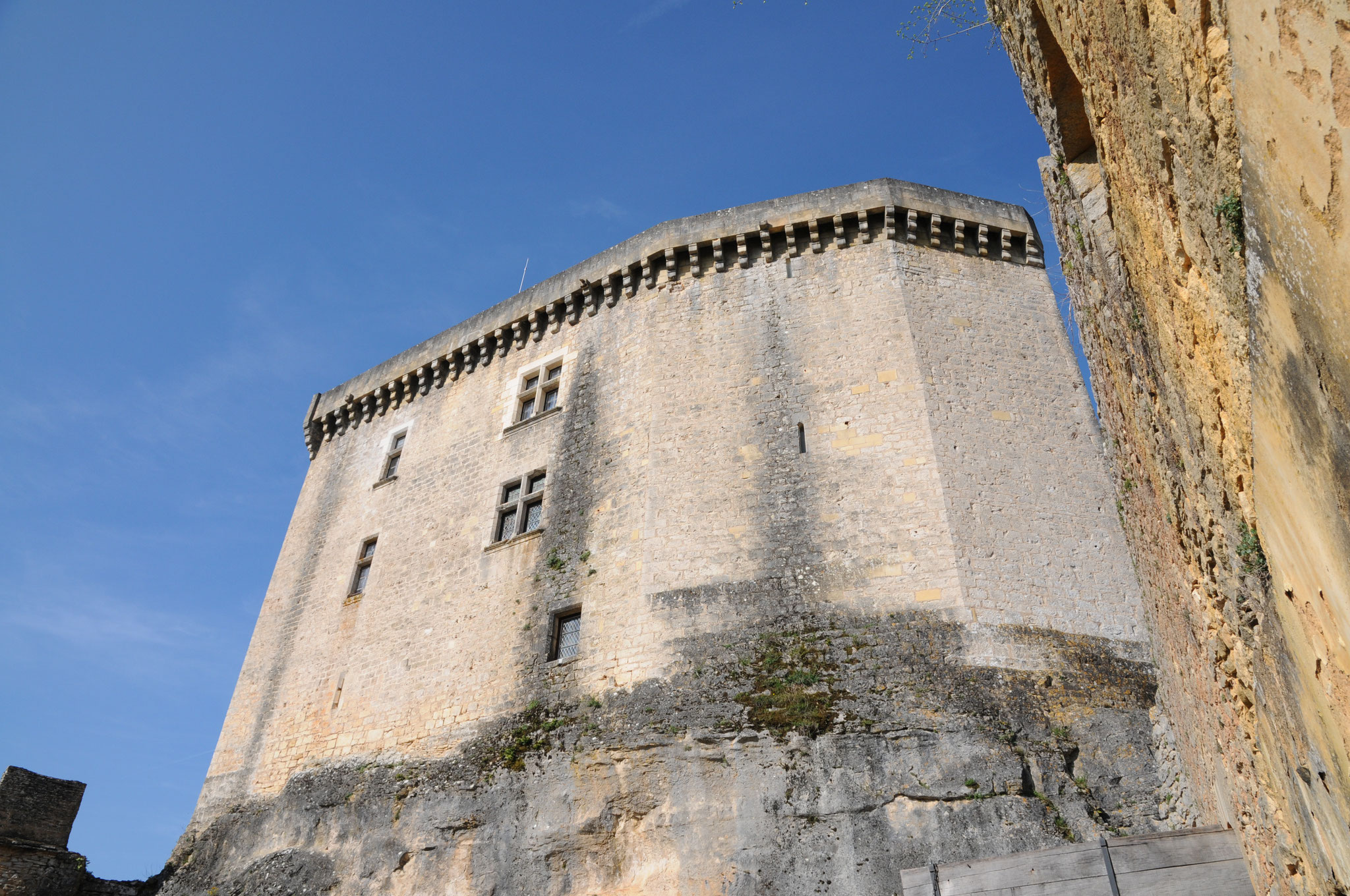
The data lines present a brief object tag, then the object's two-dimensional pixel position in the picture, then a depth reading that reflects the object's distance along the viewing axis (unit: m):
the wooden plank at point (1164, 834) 5.05
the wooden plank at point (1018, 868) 5.41
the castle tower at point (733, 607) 8.10
